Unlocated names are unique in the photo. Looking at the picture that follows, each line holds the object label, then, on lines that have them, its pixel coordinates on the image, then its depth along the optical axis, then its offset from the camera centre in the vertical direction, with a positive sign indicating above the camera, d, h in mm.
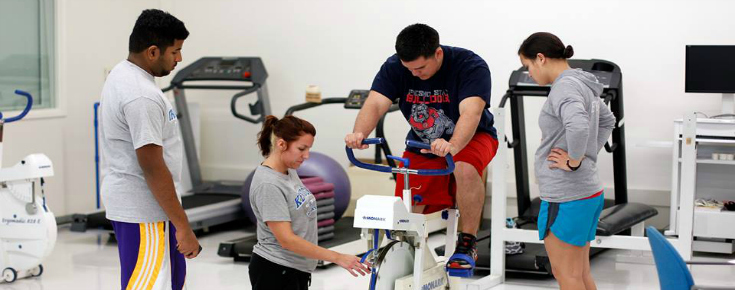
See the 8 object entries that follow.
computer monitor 6461 +361
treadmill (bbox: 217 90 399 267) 6211 -830
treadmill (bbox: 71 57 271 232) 7152 -129
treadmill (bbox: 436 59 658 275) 5711 -464
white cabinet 6168 -463
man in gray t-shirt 3068 -115
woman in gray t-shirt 3203 -334
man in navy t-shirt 3922 +38
